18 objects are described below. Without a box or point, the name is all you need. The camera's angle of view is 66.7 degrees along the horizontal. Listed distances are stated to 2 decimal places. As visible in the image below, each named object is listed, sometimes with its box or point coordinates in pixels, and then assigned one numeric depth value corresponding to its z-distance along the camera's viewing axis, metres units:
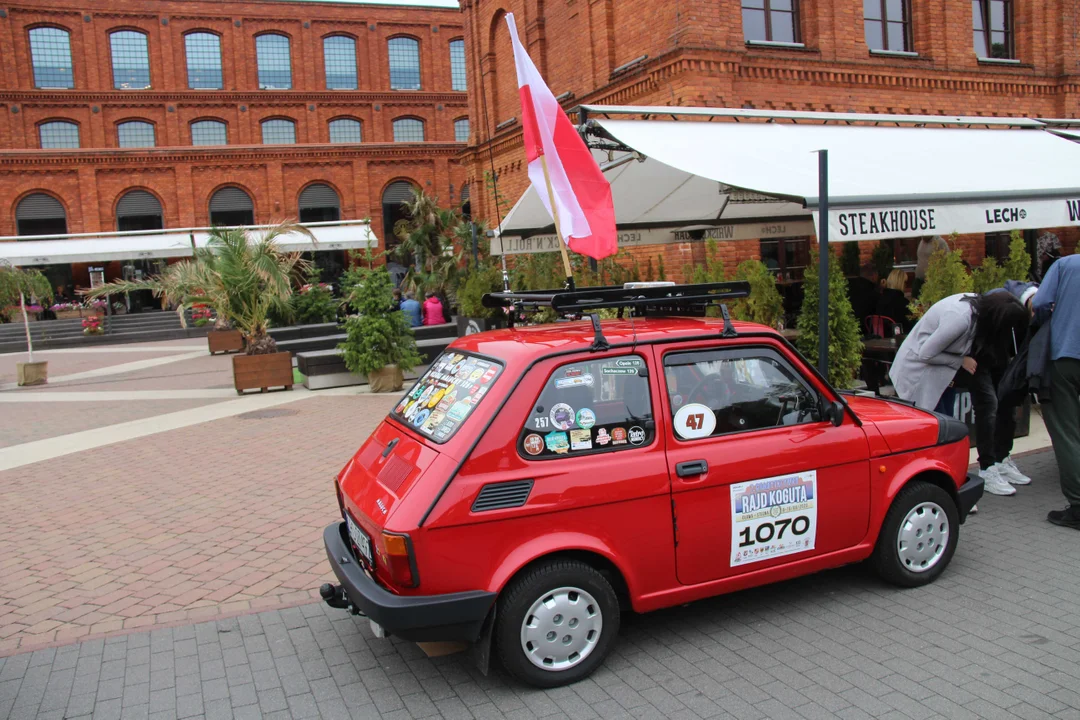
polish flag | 6.99
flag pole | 5.81
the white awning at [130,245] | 33.03
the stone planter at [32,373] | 16.55
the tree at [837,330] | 8.35
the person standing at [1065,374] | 5.59
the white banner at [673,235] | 11.34
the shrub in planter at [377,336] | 12.52
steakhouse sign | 7.33
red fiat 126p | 3.64
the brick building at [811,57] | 13.77
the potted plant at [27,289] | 16.59
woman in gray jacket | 5.92
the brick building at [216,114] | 37.31
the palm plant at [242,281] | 13.25
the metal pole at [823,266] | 6.87
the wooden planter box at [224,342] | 21.95
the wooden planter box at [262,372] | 13.34
